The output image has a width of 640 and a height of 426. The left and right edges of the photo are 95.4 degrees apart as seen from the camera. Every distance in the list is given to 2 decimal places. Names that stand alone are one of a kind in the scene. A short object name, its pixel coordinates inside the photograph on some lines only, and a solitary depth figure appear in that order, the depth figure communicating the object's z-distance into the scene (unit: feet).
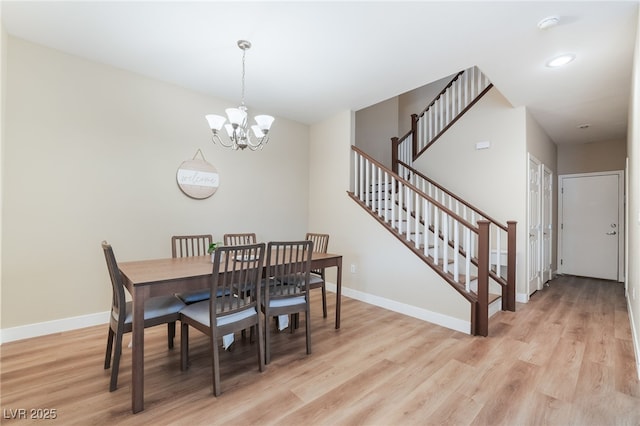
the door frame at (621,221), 16.78
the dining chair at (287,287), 7.56
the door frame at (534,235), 12.96
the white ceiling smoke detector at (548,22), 7.30
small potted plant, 8.23
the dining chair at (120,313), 6.17
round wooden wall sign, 11.83
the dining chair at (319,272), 10.08
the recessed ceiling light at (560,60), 8.96
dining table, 5.63
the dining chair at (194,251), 7.87
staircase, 9.50
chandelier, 8.00
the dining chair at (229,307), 6.25
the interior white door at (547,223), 15.84
